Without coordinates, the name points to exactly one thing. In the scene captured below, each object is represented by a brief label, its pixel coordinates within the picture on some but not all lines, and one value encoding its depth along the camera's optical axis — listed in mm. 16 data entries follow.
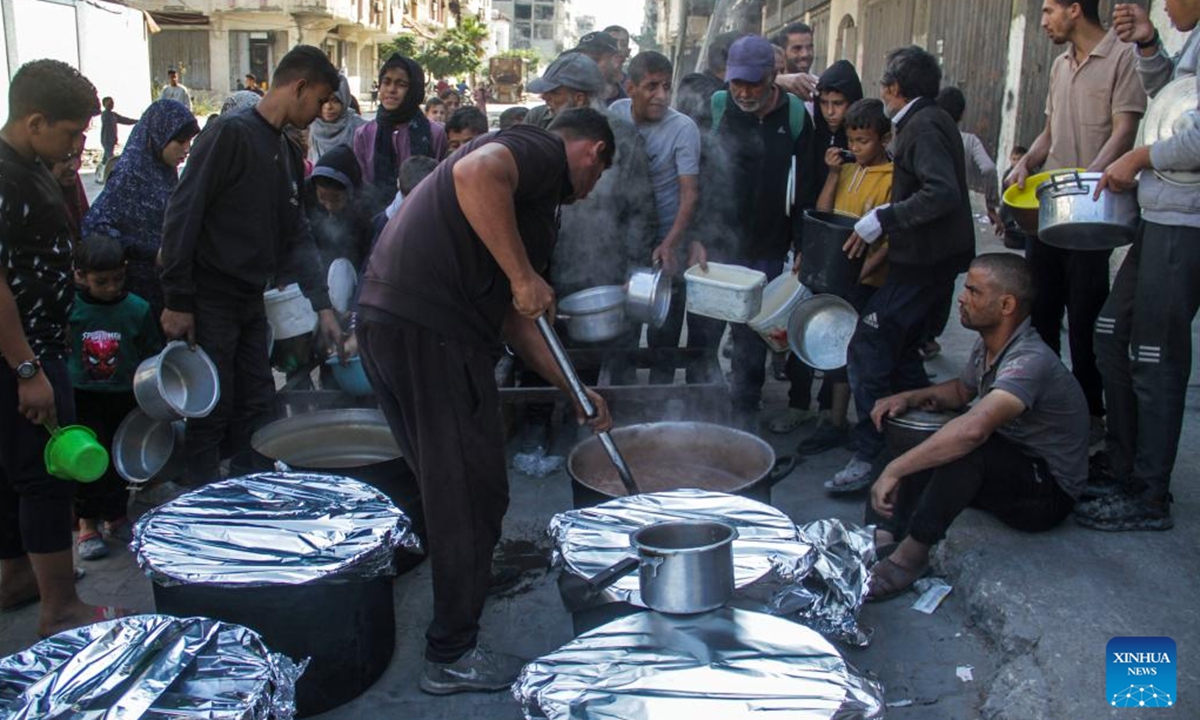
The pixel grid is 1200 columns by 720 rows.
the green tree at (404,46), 36250
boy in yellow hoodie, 4250
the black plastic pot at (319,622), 2494
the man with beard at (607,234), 4824
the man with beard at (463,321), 2613
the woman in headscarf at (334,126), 5885
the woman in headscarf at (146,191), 3996
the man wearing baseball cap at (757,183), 4828
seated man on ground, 3055
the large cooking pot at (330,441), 3758
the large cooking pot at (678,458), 3695
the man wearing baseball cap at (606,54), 5863
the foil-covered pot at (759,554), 2432
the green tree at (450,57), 38844
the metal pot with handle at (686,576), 2045
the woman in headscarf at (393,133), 5383
